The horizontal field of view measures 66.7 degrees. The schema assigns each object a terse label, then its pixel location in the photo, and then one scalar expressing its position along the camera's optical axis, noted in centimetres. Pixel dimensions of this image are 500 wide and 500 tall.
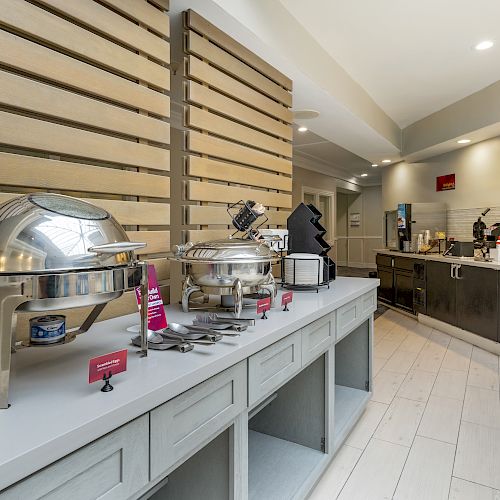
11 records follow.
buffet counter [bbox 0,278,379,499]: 67
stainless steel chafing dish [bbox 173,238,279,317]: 154
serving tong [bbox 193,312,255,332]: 134
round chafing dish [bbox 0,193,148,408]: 79
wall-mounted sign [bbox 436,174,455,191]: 593
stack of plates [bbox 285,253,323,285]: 227
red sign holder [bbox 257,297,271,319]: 155
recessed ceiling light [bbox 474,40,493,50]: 350
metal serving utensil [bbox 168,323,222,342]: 123
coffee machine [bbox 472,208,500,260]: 450
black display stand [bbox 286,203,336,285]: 254
